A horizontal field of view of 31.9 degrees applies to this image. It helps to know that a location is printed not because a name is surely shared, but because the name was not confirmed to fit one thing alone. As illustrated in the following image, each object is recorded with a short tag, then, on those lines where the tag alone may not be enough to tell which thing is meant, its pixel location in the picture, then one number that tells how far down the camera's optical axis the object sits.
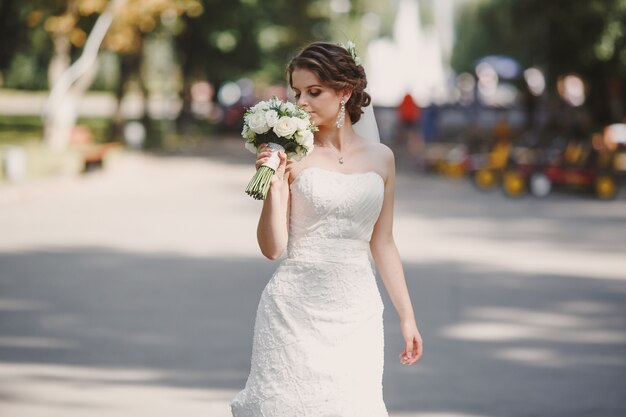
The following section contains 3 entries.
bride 3.89
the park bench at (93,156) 23.28
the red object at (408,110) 28.31
